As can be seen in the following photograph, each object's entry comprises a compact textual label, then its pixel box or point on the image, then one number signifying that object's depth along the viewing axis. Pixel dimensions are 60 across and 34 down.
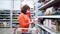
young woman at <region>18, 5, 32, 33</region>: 2.19
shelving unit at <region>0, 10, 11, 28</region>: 4.58
